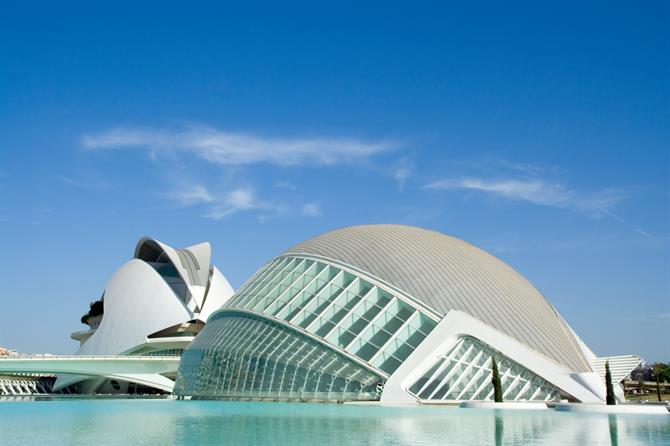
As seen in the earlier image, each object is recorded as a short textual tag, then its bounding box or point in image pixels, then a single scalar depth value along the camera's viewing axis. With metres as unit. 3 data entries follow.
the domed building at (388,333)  27.70
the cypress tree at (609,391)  25.66
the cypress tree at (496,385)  25.83
